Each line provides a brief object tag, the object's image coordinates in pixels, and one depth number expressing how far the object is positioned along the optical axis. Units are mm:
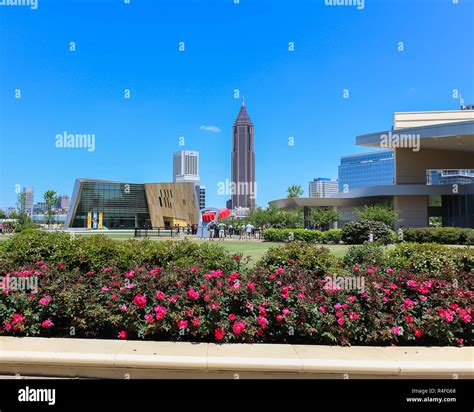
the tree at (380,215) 34625
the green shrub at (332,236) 25797
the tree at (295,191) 78750
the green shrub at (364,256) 6852
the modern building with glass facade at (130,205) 73688
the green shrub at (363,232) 24984
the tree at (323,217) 40469
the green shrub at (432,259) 6398
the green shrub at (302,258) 6195
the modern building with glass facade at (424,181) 42281
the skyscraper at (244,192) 172825
